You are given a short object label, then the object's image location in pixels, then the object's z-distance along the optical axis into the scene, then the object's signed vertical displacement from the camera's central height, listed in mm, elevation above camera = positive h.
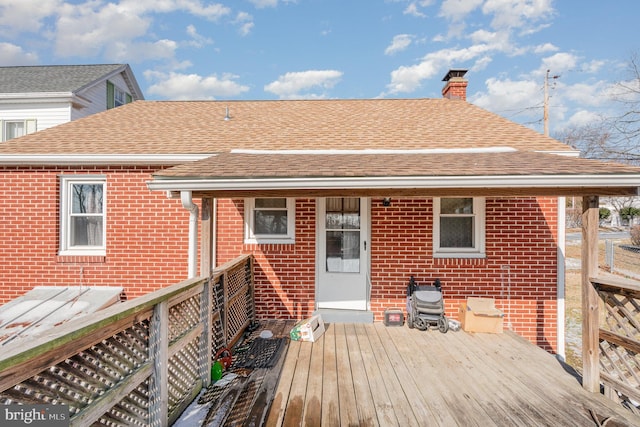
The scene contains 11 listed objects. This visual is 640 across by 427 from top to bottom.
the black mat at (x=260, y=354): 4125 -1874
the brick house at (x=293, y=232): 5703 -301
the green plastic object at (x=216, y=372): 3779 -1812
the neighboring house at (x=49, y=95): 11562 +4391
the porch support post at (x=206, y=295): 3680 -919
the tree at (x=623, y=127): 19828 +5699
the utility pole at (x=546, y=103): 20125 +7035
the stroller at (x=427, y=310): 5230 -1517
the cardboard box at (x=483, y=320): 5215 -1652
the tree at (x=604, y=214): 34750 +323
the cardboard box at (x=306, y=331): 4785 -1715
